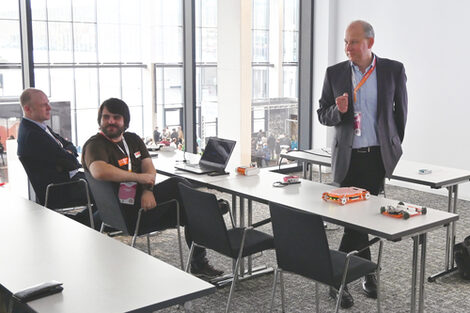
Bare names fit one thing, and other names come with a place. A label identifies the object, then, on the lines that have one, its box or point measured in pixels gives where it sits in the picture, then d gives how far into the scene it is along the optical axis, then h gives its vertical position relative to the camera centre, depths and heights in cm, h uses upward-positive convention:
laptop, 479 -67
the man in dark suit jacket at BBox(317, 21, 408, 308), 423 -30
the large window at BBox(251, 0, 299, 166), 845 -7
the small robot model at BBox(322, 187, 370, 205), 384 -76
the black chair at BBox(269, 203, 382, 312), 321 -97
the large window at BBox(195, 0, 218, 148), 777 +4
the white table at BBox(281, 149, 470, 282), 468 -81
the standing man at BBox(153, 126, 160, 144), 757 -77
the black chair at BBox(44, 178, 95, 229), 497 -100
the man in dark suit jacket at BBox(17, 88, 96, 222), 495 -65
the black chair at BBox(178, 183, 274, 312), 373 -99
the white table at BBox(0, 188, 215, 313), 231 -84
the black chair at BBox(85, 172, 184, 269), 421 -96
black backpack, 465 -138
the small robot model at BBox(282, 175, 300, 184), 444 -76
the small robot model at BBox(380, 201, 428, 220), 352 -79
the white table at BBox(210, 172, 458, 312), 335 -81
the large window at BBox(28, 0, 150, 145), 658 +19
